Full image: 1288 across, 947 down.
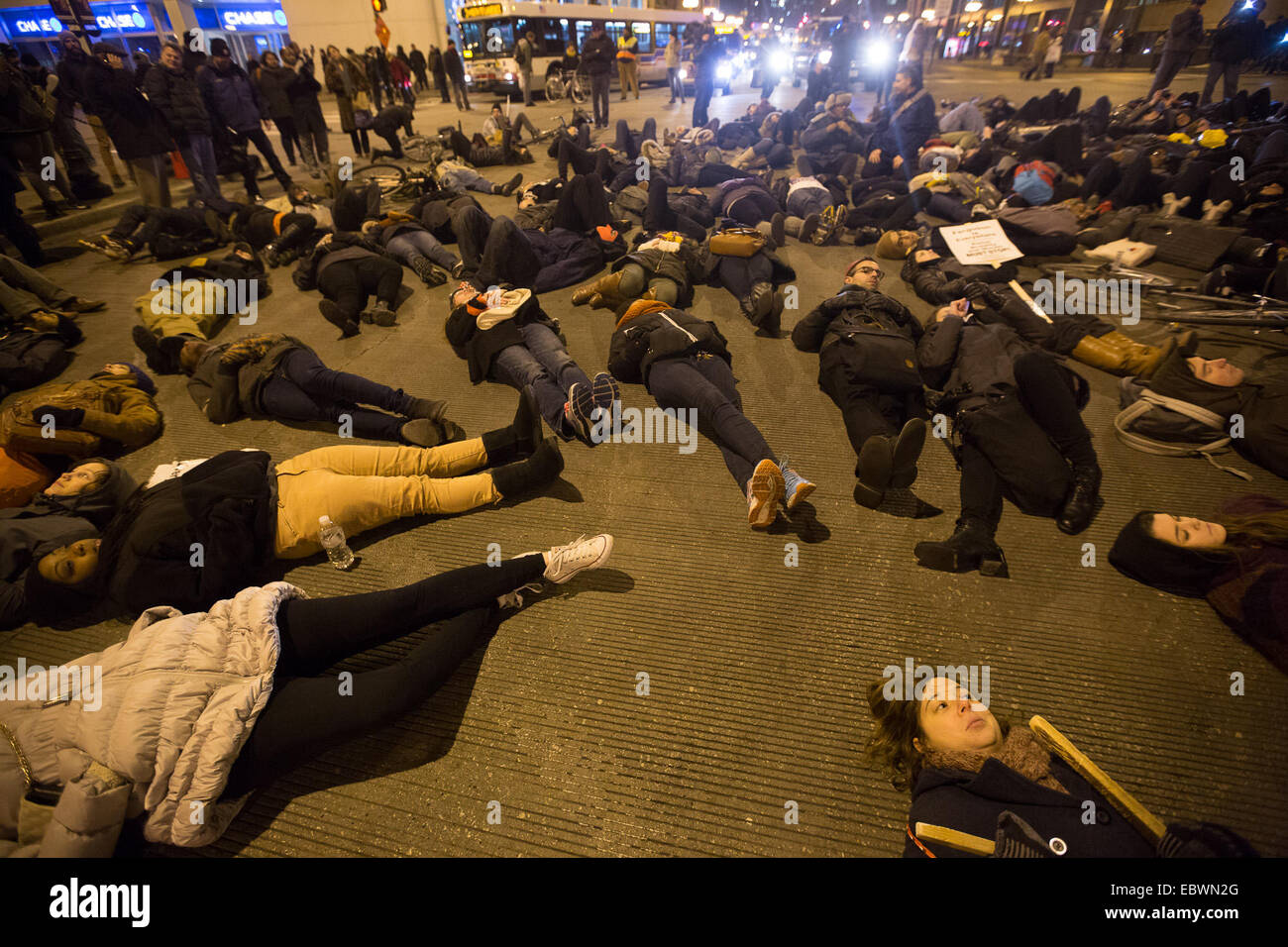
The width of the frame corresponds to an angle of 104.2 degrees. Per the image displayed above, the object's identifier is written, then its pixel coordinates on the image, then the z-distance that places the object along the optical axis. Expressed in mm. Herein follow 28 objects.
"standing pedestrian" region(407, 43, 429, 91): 16766
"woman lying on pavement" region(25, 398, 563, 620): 1970
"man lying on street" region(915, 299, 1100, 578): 2271
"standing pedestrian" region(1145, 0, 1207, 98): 8711
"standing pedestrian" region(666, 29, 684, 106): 14517
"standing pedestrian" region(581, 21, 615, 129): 10633
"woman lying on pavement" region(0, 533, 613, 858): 1365
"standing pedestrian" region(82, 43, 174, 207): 5715
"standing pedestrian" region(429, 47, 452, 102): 17047
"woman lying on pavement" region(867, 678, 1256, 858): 1298
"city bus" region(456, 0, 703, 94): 14109
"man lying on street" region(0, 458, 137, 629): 2148
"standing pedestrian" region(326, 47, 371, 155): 10164
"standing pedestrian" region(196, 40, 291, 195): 6980
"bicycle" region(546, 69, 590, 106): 14500
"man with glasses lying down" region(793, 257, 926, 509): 2416
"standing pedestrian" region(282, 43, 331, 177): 8133
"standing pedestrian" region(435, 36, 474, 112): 13750
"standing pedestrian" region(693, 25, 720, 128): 10516
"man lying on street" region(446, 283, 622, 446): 3018
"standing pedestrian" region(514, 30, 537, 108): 13892
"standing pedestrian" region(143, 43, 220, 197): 6168
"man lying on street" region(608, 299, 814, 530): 2426
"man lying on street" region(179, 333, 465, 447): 2979
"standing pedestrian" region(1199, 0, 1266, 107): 7957
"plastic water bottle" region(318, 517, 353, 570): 2273
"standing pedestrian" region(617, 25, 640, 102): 15367
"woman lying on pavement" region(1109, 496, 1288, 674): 1836
